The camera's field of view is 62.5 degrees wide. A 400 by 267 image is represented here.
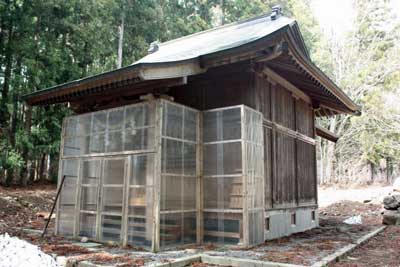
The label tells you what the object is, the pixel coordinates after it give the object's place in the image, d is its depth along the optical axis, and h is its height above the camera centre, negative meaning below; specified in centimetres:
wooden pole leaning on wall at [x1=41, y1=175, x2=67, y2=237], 684 -24
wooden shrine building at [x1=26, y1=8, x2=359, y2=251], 561 +61
